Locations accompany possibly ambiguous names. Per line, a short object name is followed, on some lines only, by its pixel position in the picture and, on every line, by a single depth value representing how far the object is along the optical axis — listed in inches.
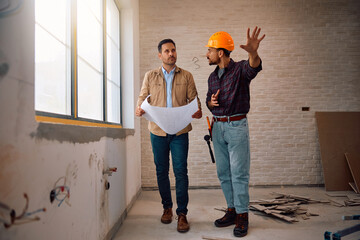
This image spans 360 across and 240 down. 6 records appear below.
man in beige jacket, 109.7
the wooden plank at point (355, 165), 172.0
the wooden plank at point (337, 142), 178.7
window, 63.8
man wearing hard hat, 102.8
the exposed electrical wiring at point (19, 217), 39.3
